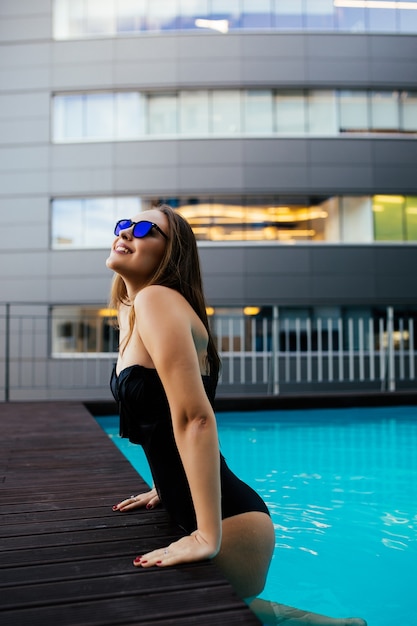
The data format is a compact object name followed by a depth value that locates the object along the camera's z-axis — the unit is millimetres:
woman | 1291
